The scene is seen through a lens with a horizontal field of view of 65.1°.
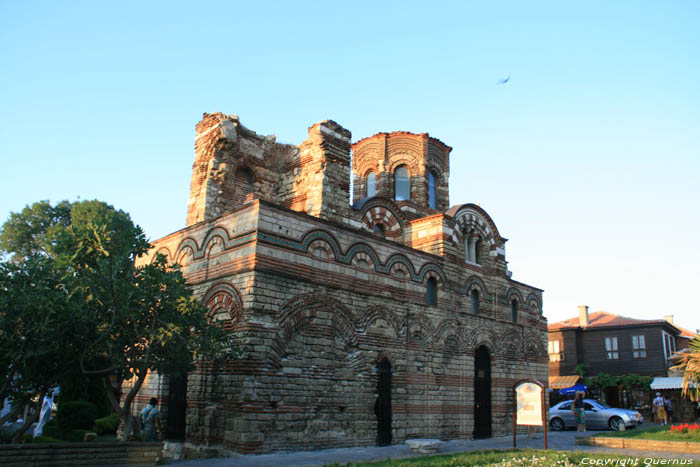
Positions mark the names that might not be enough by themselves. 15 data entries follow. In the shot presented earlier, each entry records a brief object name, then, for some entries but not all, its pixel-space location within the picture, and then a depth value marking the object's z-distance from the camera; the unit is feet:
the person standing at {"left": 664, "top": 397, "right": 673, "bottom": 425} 75.51
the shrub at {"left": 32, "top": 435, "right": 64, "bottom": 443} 38.34
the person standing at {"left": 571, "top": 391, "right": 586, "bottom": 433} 52.07
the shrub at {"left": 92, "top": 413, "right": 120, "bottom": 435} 48.88
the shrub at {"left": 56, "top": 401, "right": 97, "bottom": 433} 49.55
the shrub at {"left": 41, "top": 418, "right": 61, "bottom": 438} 48.14
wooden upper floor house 98.73
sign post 36.06
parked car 62.69
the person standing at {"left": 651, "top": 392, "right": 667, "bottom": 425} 70.85
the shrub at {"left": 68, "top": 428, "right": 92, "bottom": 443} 46.14
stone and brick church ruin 36.65
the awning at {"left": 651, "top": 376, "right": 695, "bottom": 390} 87.10
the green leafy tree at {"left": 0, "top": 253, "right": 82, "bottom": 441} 28.12
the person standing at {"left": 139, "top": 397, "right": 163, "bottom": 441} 36.83
